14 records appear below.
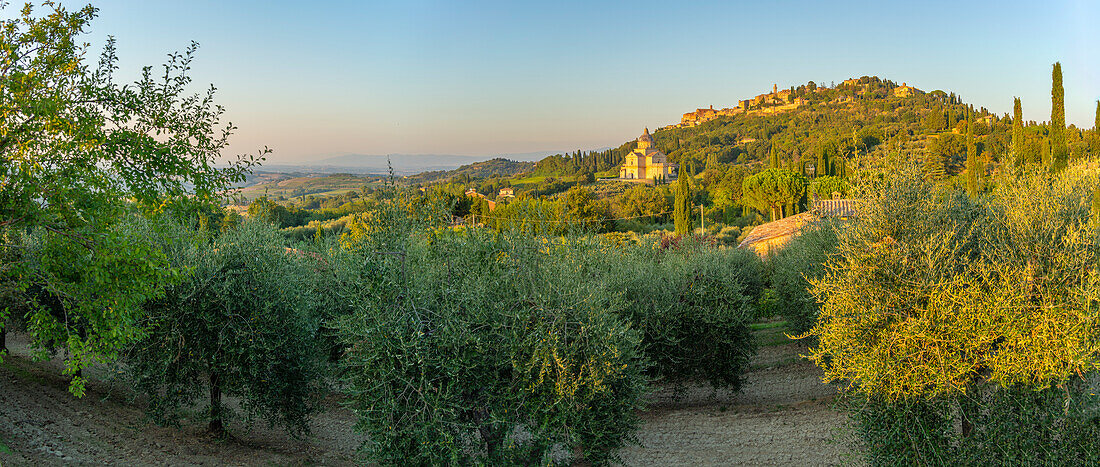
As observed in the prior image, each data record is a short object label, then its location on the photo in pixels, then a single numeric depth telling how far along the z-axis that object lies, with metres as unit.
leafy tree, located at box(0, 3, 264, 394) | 8.04
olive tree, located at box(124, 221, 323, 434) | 10.70
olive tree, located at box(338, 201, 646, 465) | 8.03
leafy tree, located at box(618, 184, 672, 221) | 71.75
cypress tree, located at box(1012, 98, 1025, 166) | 48.97
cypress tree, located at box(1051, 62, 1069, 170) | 24.74
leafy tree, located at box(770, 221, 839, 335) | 16.83
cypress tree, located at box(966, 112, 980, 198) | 37.47
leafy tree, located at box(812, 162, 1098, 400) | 8.19
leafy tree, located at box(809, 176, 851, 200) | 55.04
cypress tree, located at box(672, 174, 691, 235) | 53.72
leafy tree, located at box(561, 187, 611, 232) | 54.11
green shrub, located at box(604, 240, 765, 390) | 15.95
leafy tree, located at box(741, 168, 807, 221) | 63.53
